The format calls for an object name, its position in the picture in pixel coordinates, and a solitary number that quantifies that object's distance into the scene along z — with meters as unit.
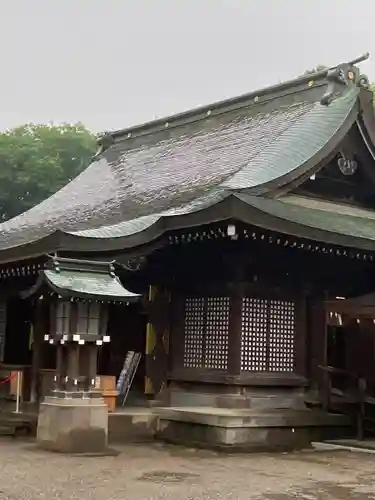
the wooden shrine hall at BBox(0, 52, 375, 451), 12.68
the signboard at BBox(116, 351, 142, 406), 15.89
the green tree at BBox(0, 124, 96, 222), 43.72
